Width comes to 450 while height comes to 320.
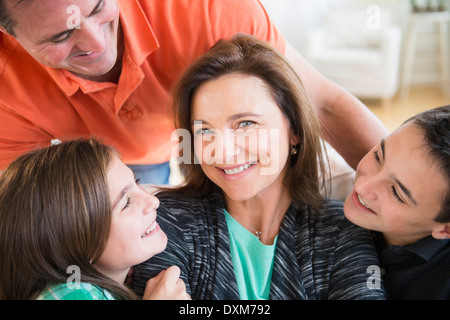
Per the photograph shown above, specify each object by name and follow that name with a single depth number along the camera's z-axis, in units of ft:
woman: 3.90
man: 4.32
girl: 3.25
